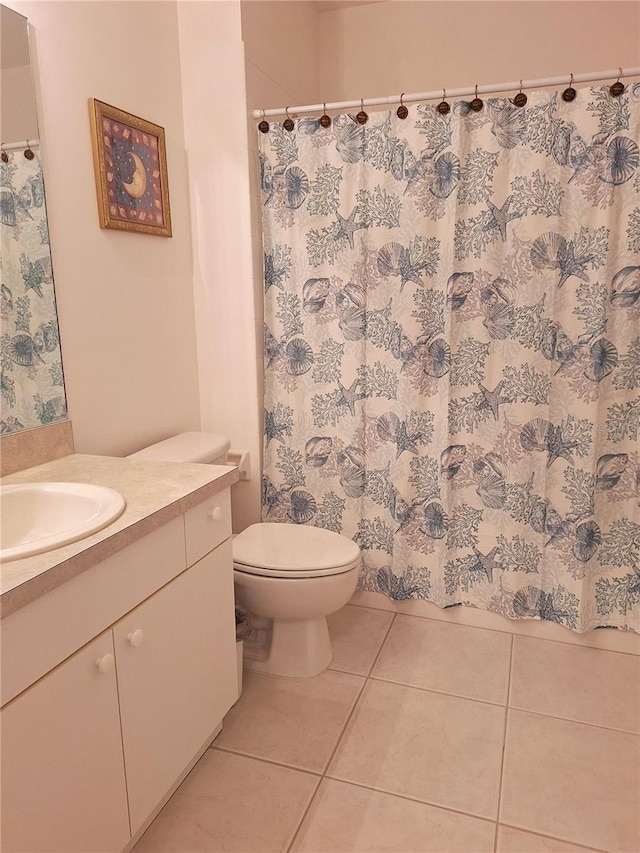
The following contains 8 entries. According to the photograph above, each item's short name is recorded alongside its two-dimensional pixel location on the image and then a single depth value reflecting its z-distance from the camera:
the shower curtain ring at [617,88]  1.78
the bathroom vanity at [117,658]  0.98
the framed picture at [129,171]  1.77
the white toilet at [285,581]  1.85
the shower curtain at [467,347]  1.90
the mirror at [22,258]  1.46
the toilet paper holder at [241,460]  2.38
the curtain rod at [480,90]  1.79
